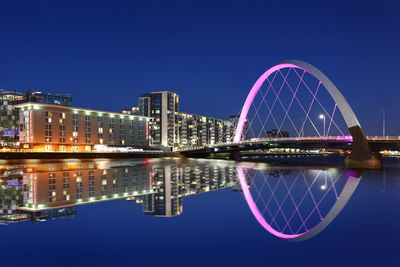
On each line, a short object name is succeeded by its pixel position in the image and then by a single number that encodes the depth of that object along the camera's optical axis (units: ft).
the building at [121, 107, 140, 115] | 480.23
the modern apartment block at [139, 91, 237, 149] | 432.66
